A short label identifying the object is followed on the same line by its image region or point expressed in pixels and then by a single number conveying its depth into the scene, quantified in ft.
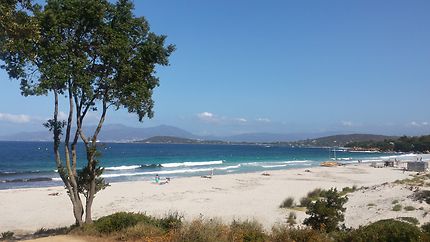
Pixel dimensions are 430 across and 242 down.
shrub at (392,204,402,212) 56.76
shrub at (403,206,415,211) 56.03
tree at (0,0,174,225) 33.88
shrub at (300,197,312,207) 72.18
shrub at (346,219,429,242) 23.73
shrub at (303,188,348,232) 40.25
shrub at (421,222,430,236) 29.48
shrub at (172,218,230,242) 28.14
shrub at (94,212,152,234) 34.47
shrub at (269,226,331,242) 27.22
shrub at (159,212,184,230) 32.27
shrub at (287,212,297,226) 52.27
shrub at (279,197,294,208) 71.72
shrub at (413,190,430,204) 59.39
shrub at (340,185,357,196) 83.27
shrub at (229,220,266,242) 28.19
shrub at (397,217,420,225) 44.79
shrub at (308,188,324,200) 80.38
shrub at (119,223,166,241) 31.42
